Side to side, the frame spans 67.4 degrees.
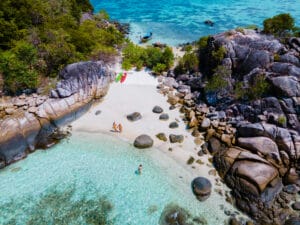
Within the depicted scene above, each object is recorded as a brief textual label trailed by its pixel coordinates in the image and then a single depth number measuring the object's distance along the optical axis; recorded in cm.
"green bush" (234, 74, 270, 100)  2256
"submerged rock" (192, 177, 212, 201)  1753
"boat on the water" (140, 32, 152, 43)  4442
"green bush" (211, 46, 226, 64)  2625
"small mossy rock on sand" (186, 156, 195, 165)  2019
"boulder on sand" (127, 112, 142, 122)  2503
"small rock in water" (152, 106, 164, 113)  2587
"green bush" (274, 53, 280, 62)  2400
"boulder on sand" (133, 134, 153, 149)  2178
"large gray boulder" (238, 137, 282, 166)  1895
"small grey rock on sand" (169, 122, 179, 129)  2386
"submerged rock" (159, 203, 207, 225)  1588
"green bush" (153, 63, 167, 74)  3262
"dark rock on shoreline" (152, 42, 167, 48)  4172
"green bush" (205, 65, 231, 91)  2522
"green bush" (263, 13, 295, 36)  2788
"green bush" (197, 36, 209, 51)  3170
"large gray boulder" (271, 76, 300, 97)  2102
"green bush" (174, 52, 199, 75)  3067
